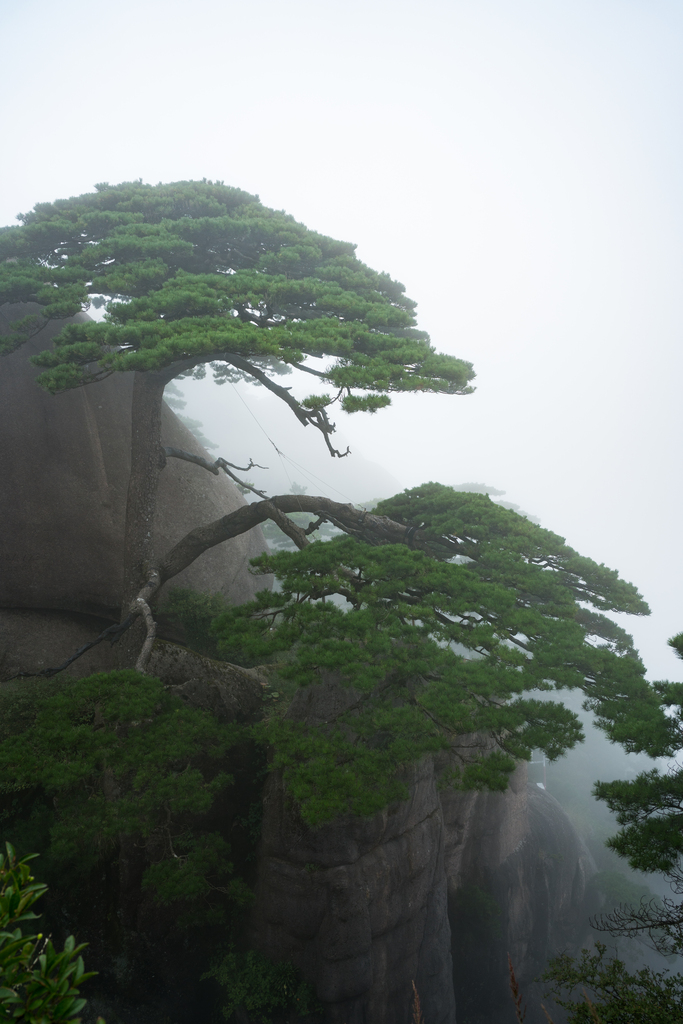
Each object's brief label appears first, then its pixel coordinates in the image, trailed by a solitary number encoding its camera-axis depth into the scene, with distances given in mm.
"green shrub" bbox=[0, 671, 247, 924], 5227
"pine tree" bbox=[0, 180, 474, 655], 7125
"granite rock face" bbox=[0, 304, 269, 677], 9617
